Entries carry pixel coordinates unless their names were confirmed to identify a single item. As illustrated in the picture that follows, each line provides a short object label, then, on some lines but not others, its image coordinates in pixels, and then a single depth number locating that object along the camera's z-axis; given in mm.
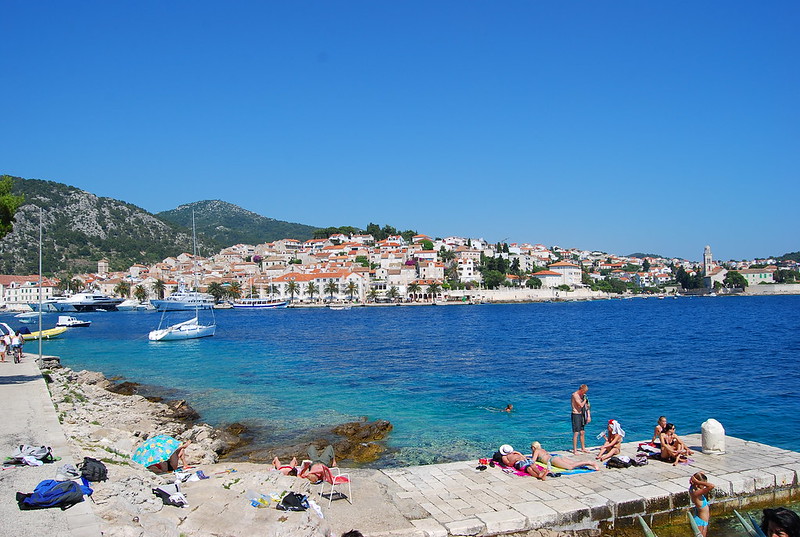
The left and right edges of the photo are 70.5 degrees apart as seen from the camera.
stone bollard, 9312
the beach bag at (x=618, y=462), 8805
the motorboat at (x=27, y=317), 74812
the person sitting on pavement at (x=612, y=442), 9156
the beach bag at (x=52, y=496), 5941
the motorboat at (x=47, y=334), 41875
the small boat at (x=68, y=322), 60672
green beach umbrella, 8820
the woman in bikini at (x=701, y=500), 6652
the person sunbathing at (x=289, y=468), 8656
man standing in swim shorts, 10094
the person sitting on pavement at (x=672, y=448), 8945
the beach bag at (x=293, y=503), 6846
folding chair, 7594
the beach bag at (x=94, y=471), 6856
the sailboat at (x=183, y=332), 42406
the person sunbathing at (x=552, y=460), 8703
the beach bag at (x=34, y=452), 7793
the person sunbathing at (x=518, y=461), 8359
